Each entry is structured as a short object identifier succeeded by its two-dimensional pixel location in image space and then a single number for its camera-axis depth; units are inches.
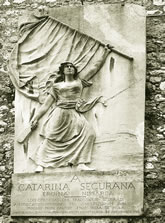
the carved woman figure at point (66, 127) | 354.7
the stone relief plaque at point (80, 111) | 349.7
